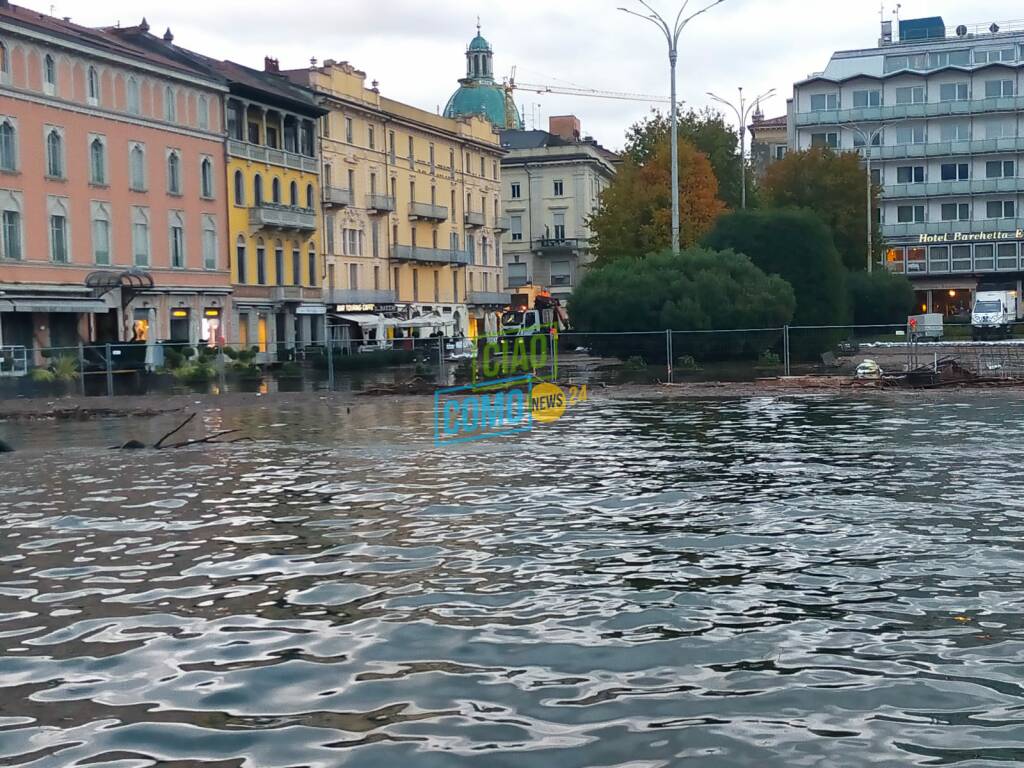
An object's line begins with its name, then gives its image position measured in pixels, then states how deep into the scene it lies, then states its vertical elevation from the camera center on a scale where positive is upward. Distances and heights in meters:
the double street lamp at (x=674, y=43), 48.06 +10.13
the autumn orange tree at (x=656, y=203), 67.12 +6.00
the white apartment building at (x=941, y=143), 101.38 +13.30
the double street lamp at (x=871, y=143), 80.12 +12.27
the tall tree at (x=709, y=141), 72.06 +9.98
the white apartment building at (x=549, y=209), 115.06 +10.03
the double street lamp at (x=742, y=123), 71.97 +11.47
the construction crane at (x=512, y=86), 183.96 +33.31
